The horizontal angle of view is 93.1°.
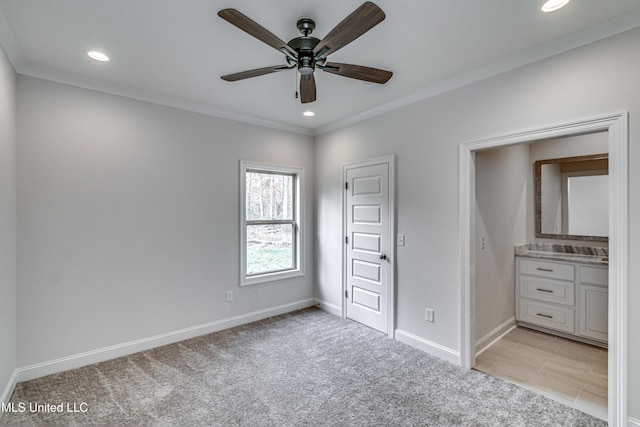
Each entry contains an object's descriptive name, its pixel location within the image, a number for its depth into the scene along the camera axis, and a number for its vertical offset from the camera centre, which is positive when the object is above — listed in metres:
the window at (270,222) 3.88 -0.15
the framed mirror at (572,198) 3.44 +0.15
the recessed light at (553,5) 1.75 +1.21
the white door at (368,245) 3.47 -0.41
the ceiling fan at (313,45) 1.52 +0.96
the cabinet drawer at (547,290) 3.34 -0.92
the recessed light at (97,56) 2.31 +1.22
